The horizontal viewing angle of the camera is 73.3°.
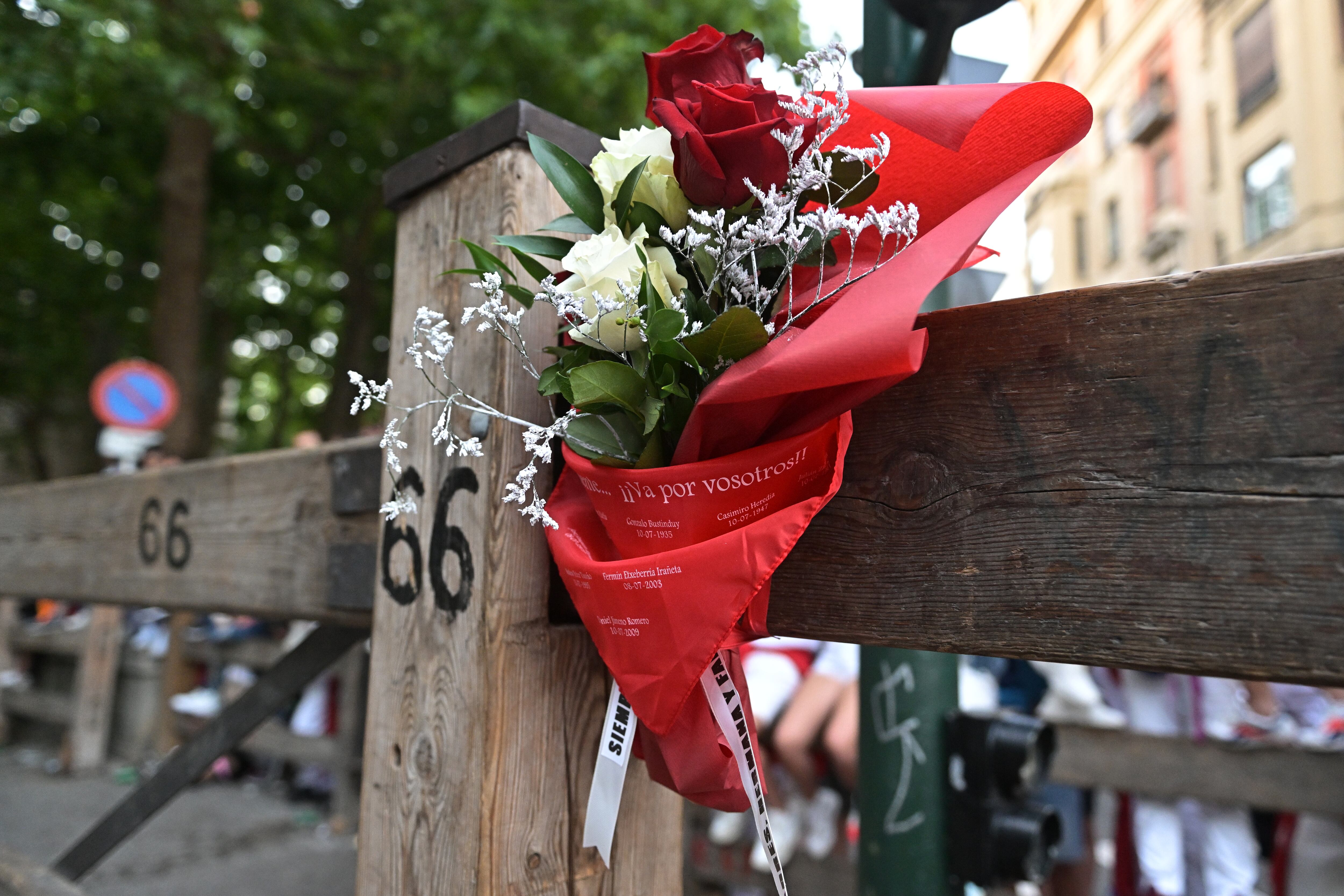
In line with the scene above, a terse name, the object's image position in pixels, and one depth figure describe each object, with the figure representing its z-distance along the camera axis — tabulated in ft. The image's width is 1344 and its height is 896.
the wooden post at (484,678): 3.91
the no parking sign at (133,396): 21.17
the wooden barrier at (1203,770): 9.68
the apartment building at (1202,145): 23.31
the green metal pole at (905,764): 6.46
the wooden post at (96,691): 21.24
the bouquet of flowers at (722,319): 2.91
